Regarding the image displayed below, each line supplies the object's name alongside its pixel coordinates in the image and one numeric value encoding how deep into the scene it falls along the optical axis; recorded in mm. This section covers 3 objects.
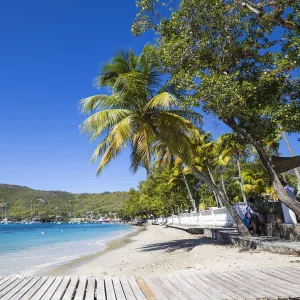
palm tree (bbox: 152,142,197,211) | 16909
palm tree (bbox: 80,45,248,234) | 12102
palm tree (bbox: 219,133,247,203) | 10403
